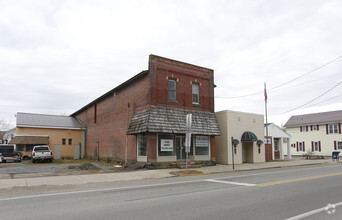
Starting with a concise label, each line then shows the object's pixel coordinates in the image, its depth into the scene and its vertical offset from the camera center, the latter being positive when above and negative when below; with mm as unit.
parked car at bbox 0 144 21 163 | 28391 -2050
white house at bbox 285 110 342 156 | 39031 +242
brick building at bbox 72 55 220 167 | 19469 +1801
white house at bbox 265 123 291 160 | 29453 -777
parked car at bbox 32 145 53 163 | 27758 -1985
